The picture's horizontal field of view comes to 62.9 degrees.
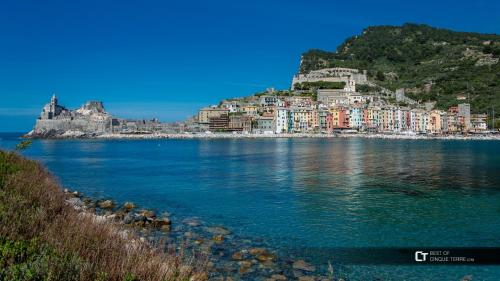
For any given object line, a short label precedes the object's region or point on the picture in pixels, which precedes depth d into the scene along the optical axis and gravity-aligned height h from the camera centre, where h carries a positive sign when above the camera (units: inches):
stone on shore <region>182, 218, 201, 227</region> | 609.9 -136.4
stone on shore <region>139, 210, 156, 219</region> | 637.4 -128.6
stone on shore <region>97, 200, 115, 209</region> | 746.7 -130.4
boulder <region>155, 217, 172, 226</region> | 587.5 -128.2
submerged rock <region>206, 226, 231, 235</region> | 550.6 -135.8
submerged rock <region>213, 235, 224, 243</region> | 508.1 -133.3
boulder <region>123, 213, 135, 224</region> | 573.8 -122.1
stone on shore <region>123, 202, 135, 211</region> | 730.1 -130.2
